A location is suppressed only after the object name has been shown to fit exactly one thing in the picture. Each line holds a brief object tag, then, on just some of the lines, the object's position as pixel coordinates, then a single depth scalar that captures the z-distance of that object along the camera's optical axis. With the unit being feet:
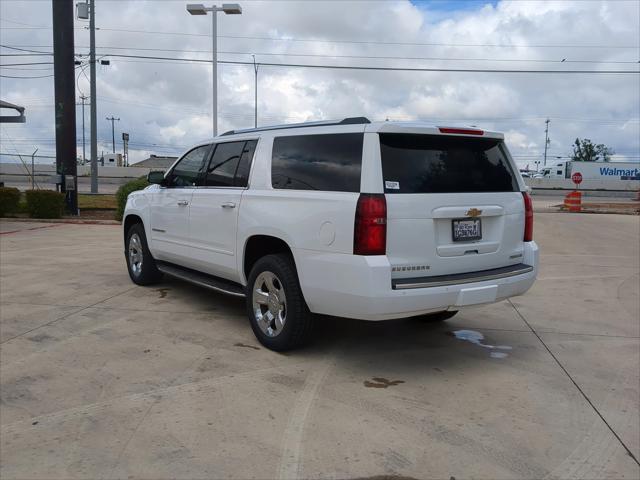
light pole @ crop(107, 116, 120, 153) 318.86
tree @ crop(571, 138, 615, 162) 330.75
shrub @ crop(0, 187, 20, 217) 51.24
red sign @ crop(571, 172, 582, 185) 102.56
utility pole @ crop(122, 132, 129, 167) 249.84
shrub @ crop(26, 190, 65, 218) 51.37
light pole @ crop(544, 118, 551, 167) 334.24
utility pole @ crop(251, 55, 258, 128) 130.84
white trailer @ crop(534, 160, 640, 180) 196.44
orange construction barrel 83.75
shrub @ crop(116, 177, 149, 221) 47.60
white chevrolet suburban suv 13.20
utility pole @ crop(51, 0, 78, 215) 53.36
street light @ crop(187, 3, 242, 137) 61.52
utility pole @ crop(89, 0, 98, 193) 84.99
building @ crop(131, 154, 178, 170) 281.41
